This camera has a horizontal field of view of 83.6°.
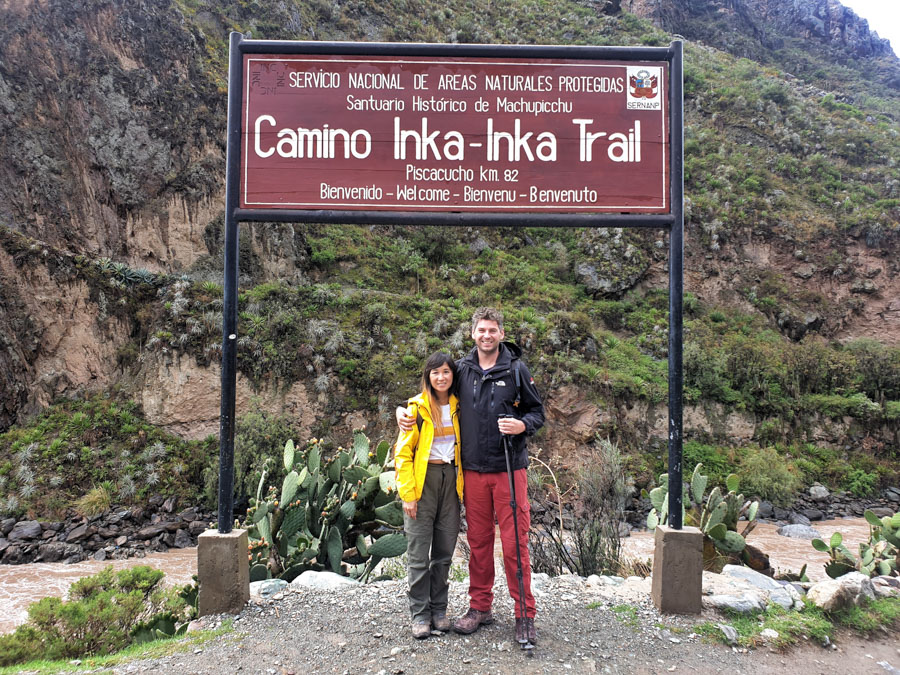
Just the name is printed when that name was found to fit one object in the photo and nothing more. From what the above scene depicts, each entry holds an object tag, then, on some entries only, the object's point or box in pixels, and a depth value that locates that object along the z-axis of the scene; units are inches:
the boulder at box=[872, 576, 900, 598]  156.3
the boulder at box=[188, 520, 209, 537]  457.4
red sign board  146.8
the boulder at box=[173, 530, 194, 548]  438.9
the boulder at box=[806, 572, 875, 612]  139.0
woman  122.6
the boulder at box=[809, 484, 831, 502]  578.2
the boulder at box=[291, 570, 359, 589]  157.8
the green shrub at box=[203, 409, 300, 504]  475.5
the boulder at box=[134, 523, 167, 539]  441.1
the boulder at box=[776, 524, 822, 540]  483.5
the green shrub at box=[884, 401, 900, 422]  654.5
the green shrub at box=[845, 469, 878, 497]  598.9
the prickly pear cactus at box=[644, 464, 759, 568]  197.3
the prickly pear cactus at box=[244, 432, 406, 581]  183.0
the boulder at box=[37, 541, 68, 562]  406.9
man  122.5
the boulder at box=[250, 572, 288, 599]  148.9
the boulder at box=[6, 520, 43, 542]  426.9
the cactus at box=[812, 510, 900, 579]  211.3
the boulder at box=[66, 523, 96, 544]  427.8
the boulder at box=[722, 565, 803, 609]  146.6
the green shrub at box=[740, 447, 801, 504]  556.1
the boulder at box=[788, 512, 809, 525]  525.2
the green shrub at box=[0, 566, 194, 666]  132.2
